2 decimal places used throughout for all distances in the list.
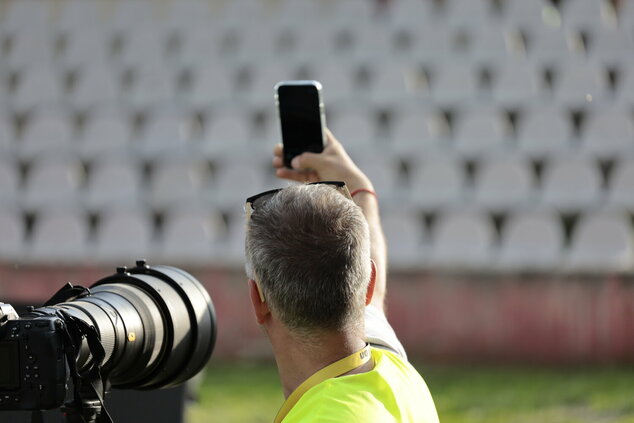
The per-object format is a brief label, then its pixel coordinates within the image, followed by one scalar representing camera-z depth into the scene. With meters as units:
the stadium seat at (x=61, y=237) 14.86
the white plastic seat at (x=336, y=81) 15.89
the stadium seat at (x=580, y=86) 15.11
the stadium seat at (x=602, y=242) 13.14
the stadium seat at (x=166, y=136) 16.05
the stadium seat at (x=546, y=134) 14.69
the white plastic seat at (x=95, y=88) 17.22
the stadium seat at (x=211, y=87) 16.62
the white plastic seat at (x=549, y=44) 15.73
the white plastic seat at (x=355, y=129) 15.06
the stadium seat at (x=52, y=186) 15.84
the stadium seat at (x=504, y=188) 14.11
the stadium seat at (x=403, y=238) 13.52
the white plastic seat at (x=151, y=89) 16.89
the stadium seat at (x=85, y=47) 18.00
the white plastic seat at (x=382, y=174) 14.20
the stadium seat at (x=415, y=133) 14.92
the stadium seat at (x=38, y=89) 17.58
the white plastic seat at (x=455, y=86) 15.48
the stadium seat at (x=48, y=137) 16.62
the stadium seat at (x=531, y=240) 13.29
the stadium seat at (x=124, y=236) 14.52
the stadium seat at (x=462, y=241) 13.49
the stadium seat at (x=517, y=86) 15.28
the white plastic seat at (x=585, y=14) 16.23
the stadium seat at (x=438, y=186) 14.23
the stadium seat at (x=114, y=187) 15.56
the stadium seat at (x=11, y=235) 14.97
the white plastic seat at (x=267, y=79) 16.28
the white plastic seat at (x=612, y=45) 15.72
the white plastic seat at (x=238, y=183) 14.96
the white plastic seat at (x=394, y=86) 15.62
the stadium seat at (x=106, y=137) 16.28
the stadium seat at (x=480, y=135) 14.77
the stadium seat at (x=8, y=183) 15.99
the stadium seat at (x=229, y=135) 15.80
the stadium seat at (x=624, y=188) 13.98
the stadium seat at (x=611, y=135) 14.52
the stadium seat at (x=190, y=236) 14.38
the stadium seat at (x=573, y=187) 14.10
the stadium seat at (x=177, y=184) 15.19
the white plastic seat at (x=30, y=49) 18.33
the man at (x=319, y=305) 3.12
